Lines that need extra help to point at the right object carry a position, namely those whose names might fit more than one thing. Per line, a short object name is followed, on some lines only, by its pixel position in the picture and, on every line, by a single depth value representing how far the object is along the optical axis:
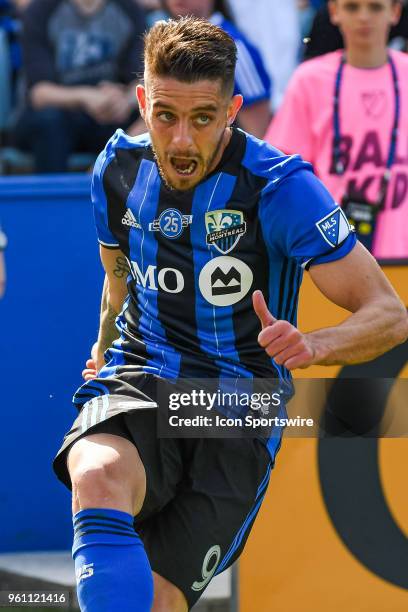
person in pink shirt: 11.52
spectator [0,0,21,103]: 17.03
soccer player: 7.30
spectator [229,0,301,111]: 15.03
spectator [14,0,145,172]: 15.04
